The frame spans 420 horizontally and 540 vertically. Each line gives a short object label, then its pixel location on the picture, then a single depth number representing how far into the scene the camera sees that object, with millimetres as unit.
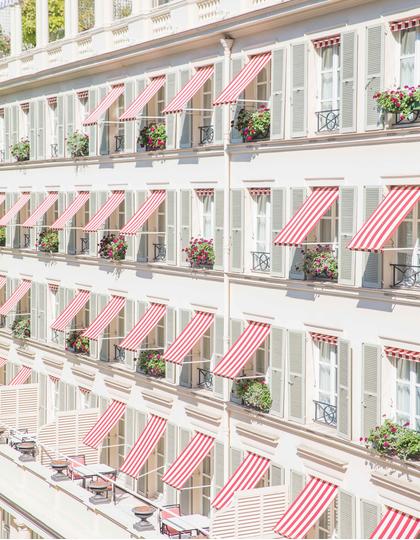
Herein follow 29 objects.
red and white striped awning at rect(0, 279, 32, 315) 41188
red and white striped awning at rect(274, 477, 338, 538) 25316
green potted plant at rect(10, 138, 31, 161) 41719
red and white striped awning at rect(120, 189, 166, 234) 32406
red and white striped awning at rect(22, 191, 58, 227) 39394
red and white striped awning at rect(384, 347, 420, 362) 23484
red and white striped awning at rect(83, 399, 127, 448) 34344
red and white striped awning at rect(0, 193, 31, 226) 41688
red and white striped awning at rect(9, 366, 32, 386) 41250
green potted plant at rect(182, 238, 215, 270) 30484
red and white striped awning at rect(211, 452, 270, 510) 27844
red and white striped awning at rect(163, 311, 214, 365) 30172
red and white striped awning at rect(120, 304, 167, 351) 32375
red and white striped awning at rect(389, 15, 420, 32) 23381
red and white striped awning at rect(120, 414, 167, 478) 32000
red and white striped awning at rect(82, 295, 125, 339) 34656
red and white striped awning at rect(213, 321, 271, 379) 27984
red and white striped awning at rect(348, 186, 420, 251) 23078
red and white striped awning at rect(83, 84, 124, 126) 34344
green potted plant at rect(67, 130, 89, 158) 37406
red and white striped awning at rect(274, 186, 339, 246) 25578
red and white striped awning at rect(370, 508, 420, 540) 23188
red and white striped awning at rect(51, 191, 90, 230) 37062
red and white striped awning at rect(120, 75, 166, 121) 32125
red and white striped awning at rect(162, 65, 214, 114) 30016
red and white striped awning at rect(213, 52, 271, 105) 27844
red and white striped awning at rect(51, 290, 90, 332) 36875
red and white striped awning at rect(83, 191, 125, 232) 34719
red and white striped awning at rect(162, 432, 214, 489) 29922
